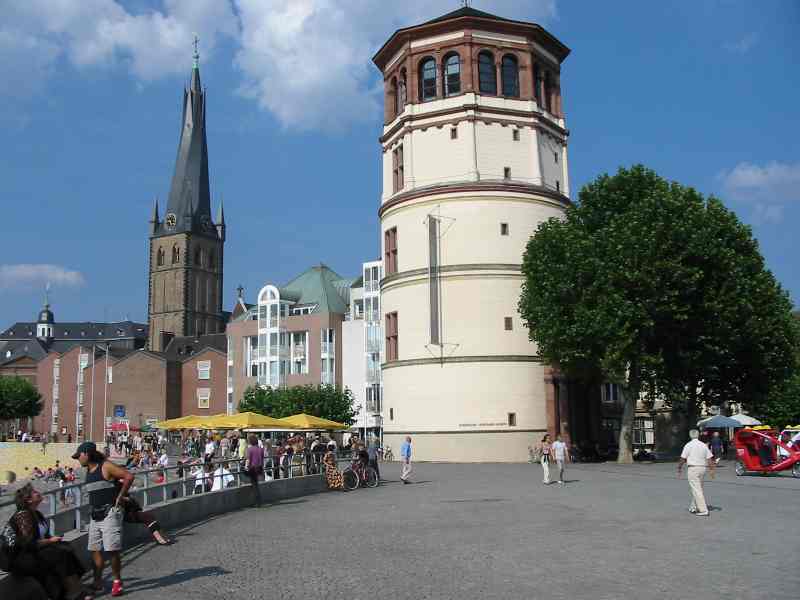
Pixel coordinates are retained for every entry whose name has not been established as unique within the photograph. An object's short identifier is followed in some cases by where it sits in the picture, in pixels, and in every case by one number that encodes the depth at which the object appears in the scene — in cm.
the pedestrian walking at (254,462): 2219
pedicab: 2988
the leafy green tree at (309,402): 6869
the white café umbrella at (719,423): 4747
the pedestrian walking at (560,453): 2828
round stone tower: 4362
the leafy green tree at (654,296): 3659
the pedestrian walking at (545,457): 2726
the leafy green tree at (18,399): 10488
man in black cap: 1109
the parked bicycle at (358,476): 2872
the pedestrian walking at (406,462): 3063
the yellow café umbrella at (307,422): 3362
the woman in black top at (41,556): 961
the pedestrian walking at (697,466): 1831
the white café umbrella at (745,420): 4914
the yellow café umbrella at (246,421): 3152
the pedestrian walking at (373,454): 3044
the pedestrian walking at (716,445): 4347
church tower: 14375
